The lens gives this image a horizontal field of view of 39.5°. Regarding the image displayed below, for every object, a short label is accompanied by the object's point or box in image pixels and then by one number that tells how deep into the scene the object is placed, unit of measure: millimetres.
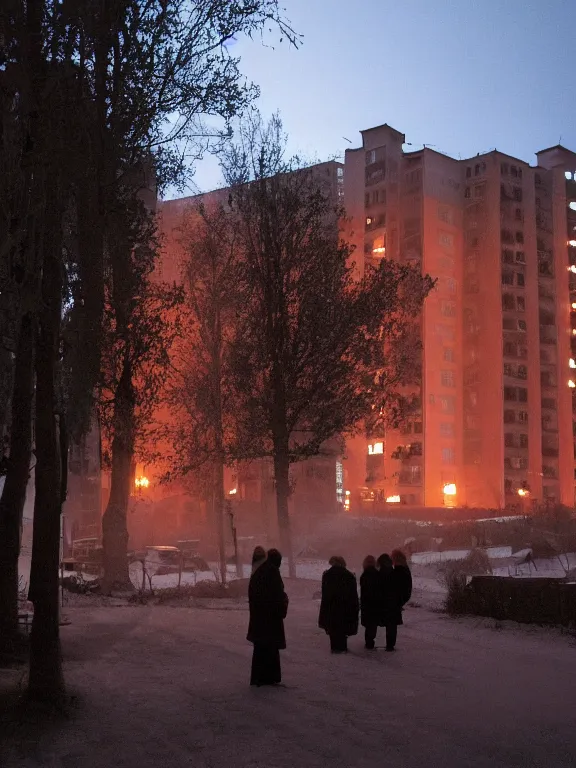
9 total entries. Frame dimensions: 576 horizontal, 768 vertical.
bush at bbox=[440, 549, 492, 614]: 16188
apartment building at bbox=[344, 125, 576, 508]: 67812
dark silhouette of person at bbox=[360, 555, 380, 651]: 11914
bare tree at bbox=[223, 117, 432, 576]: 23344
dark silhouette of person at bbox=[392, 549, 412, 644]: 11945
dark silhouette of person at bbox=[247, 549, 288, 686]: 8836
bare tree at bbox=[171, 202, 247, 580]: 24141
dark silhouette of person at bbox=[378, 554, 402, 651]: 11797
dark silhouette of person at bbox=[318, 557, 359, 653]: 11438
